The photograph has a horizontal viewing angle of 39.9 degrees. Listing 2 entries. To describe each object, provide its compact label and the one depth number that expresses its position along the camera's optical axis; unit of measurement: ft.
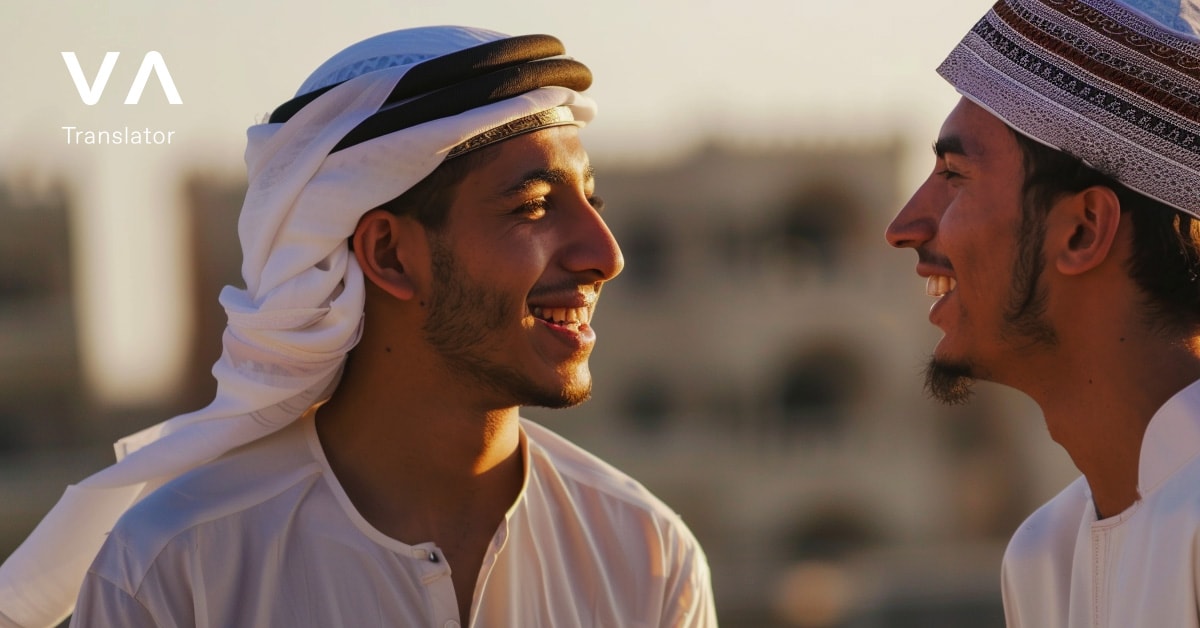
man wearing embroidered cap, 10.05
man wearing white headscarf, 11.28
